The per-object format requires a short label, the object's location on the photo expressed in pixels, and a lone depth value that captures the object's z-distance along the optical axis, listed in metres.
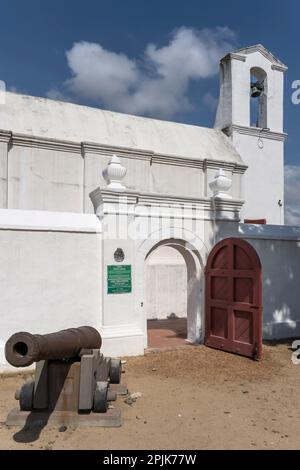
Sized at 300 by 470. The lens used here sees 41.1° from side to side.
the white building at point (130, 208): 8.15
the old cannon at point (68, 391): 5.15
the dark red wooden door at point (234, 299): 8.49
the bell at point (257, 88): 18.56
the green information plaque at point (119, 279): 8.62
